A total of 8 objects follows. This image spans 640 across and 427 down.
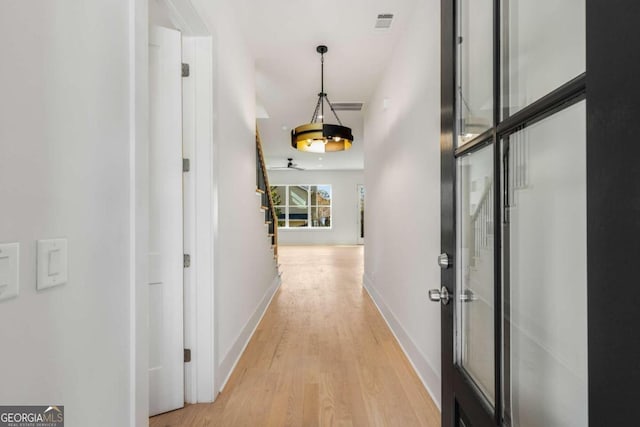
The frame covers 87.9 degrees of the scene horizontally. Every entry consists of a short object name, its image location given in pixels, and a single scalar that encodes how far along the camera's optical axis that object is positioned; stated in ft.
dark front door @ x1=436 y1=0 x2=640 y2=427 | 1.50
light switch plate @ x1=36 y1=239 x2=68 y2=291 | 2.59
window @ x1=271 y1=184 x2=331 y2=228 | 40.93
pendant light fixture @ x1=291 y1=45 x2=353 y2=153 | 10.53
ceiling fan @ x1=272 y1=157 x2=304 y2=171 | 32.22
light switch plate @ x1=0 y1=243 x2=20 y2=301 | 2.26
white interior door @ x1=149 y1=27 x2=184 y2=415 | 6.33
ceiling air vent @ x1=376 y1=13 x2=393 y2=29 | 8.87
